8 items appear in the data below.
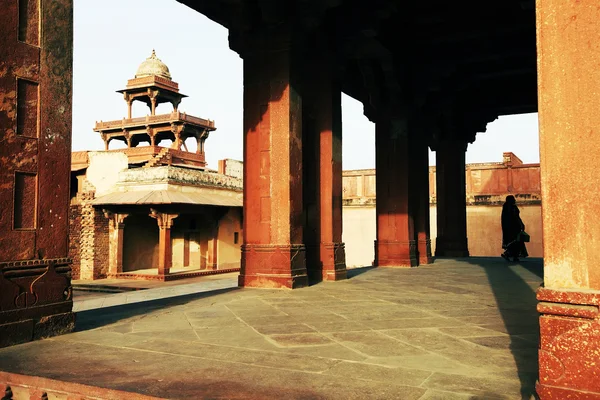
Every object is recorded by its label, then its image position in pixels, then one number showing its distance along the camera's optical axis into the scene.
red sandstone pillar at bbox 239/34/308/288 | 7.32
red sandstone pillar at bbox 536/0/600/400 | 2.21
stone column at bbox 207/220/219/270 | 27.52
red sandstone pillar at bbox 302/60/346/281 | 8.57
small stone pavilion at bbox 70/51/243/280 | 24.55
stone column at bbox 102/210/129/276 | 25.25
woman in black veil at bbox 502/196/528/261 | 13.25
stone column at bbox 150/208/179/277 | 24.16
